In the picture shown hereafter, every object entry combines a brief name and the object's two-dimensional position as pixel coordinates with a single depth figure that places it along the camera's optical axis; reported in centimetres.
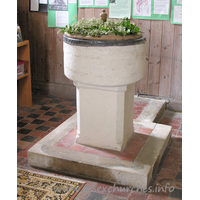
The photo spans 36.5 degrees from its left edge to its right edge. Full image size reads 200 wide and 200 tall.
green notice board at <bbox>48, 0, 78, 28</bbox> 471
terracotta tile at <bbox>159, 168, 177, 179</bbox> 300
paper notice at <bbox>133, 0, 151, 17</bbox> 430
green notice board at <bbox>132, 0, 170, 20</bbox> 423
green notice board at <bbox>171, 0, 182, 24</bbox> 416
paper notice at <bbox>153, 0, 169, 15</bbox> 421
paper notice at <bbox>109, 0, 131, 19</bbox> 440
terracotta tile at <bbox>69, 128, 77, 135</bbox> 349
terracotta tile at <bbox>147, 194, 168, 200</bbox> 268
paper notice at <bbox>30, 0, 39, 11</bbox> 488
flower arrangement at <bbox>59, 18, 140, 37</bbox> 276
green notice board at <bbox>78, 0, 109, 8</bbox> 451
